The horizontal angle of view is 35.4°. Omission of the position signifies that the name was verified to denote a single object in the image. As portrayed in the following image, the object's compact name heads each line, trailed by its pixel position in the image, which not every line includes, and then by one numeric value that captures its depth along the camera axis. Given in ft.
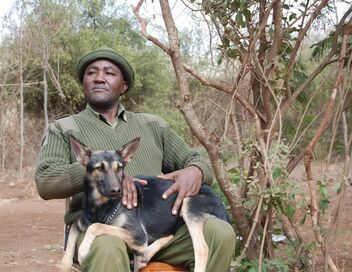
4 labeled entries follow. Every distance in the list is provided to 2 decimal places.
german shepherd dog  11.47
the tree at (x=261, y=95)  13.15
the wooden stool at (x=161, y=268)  12.24
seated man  11.85
